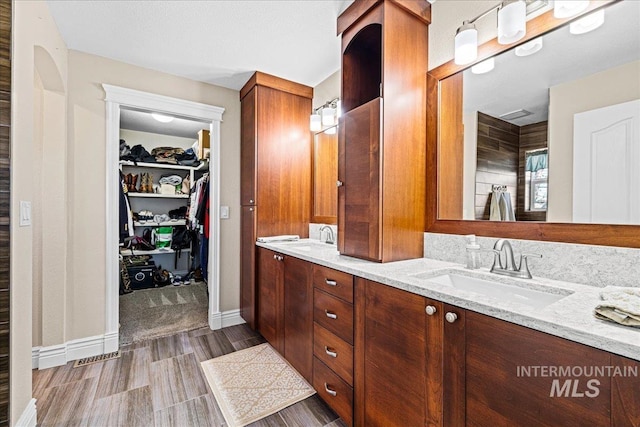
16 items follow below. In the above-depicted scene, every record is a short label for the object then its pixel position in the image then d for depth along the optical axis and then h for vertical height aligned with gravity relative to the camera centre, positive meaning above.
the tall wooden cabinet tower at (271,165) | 2.60 +0.43
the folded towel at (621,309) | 0.69 -0.25
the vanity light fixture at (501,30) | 1.27 +0.87
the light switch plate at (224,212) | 2.86 -0.01
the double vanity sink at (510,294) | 0.68 -0.29
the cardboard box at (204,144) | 3.49 +0.83
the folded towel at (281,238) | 2.52 -0.25
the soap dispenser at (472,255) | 1.41 -0.22
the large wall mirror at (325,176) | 2.55 +0.33
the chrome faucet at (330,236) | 2.47 -0.22
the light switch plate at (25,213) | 1.38 -0.02
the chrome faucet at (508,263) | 1.25 -0.23
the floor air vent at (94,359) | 2.18 -1.17
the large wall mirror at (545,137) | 1.07 +0.35
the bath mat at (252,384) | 1.66 -1.16
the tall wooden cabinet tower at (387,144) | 1.56 +0.39
